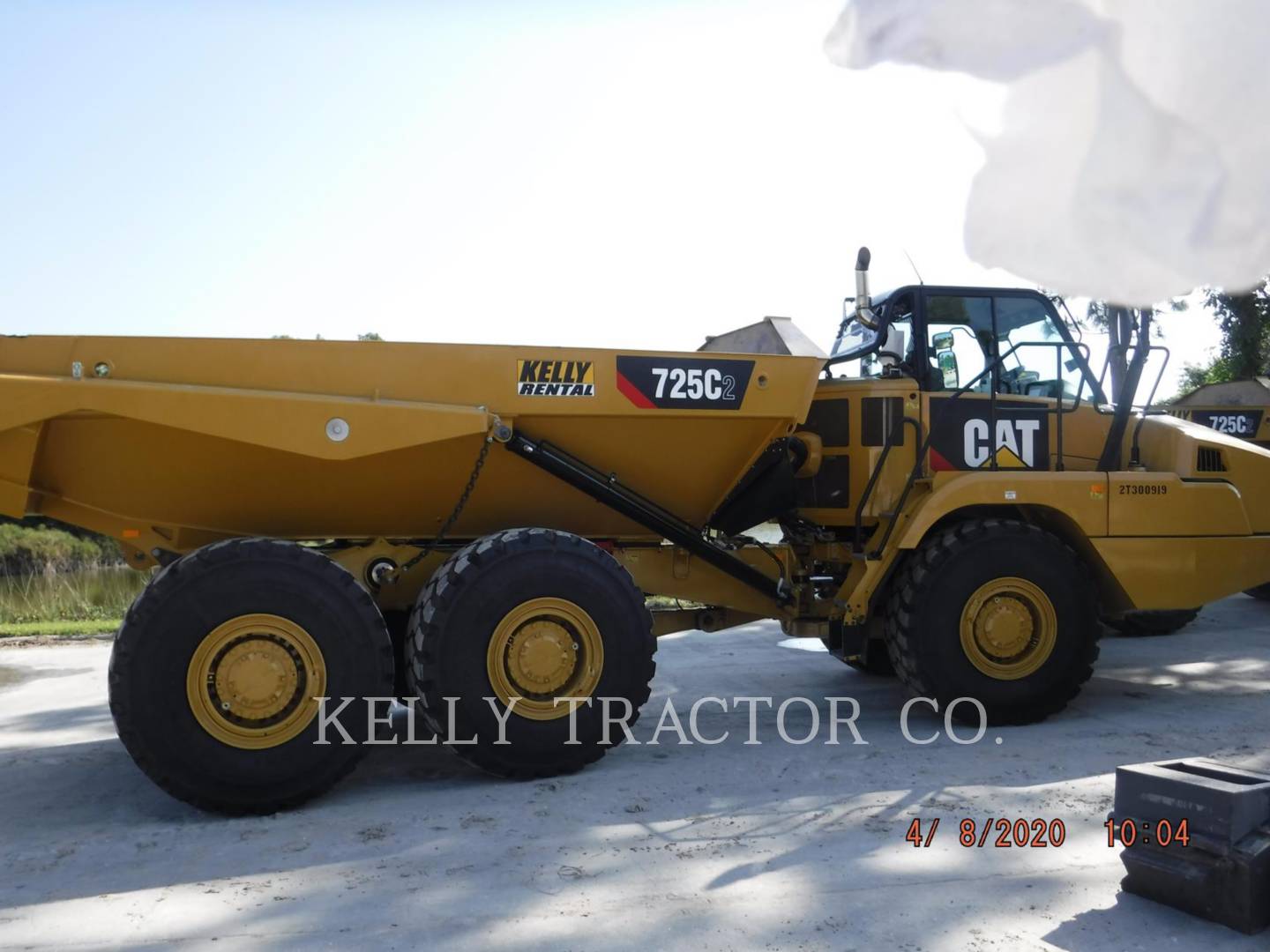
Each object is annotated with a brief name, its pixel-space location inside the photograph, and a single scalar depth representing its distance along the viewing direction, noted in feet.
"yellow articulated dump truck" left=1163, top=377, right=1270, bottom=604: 41.57
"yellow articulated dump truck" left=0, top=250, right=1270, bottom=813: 16.20
